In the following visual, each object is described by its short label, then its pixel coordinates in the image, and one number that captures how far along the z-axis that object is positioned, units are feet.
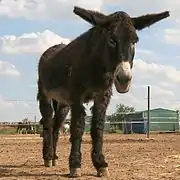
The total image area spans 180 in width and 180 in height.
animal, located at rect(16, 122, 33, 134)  110.08
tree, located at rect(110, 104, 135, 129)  122.40
